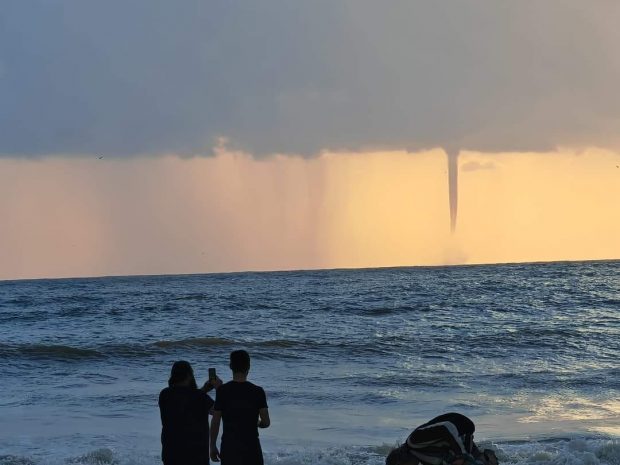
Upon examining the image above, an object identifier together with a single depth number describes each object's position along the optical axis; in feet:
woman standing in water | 42.37
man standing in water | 42.24
